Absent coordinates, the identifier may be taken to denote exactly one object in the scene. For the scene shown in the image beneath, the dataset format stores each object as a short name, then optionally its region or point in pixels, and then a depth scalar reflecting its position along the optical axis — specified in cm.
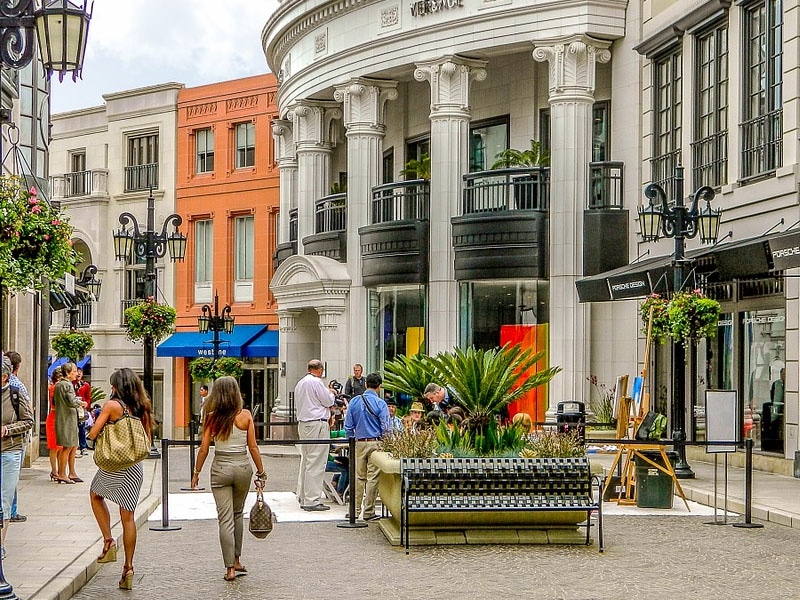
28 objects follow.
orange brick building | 4328
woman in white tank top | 1146
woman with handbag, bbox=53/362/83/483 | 2009
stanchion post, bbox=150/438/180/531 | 1476
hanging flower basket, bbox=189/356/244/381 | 3644
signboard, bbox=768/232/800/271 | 1803
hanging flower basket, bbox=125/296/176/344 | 2738
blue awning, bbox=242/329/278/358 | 4216
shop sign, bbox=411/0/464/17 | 2955
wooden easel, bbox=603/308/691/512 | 1652
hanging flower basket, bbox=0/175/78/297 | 1060
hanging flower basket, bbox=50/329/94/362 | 3228
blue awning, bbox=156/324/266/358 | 4266
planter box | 1327
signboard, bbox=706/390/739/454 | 1564
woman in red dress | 2019
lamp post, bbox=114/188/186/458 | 2695
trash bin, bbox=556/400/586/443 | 2313
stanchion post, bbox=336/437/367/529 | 1502
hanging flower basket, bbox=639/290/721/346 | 1978
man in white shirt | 1698
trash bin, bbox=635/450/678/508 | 1678
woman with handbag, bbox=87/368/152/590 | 1132
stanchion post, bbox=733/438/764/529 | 1477
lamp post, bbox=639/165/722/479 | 1984
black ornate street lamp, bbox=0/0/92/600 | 1027
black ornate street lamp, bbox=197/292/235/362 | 3372
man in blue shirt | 1608
